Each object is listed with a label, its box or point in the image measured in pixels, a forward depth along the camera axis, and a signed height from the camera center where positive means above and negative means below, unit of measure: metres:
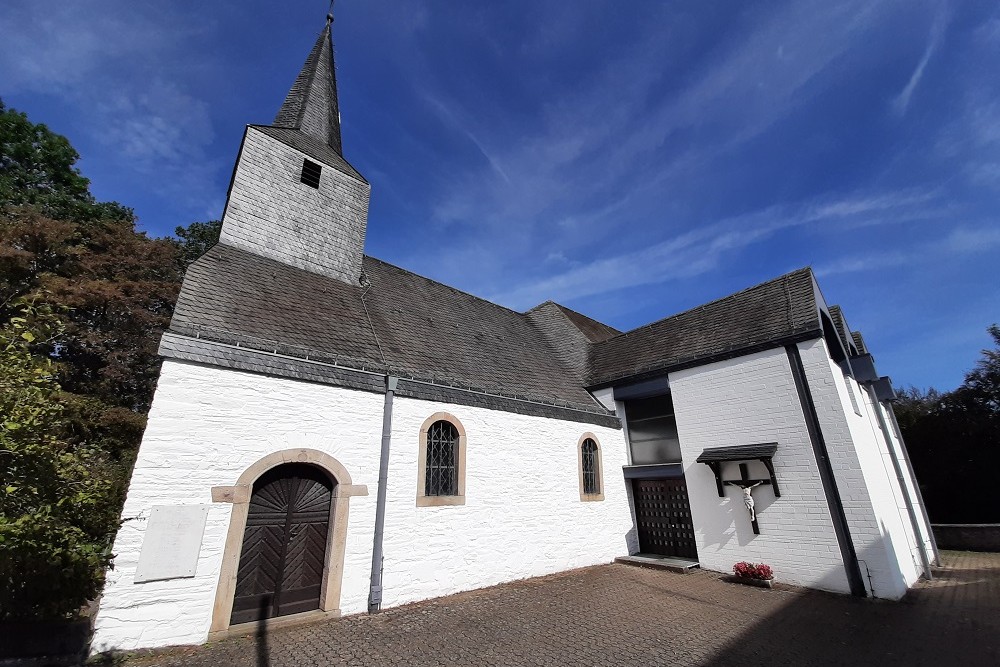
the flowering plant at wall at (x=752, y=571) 8.74 -1.73
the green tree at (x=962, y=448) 17.11 +1.28
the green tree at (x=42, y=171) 17.19 +13.73
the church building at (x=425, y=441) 5.90 +0.94
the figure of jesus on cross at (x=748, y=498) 9.28 -0.29
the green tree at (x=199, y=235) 25.63 +15.51
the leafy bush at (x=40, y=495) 3.48 +0.06
